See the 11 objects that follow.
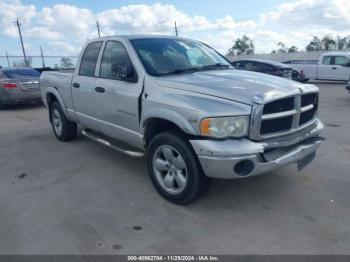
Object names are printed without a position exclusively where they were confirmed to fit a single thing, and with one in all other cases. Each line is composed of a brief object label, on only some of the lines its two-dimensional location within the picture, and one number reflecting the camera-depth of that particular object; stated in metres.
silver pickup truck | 3.31
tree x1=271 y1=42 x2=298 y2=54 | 59.44
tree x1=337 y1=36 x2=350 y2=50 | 51.84
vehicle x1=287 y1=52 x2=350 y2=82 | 18.00
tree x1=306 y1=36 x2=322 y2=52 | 58.38
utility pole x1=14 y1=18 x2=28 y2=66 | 47.30
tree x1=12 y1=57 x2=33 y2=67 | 28.66
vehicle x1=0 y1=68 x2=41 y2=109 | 11.23
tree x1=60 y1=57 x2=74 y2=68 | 27.98
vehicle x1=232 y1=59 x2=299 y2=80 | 16.53
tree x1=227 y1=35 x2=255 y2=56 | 66.38
